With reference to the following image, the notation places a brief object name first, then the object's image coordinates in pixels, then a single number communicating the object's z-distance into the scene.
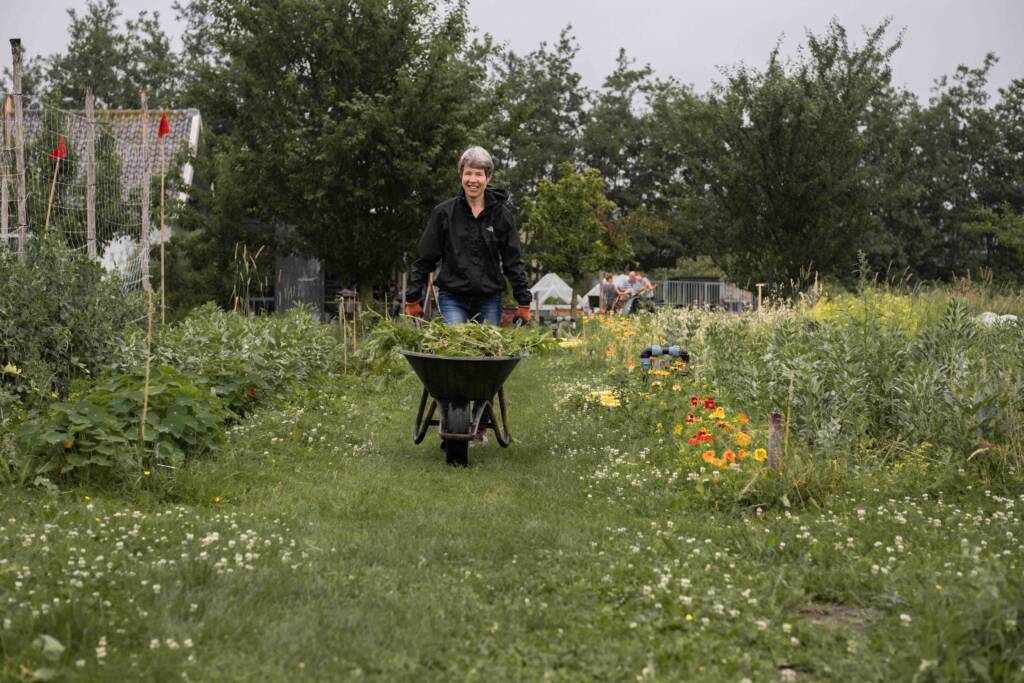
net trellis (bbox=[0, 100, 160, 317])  14.52
